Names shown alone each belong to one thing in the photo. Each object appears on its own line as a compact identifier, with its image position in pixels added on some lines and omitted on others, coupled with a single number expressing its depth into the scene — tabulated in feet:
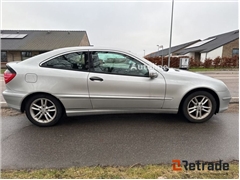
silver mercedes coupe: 10.77
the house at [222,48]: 87.92
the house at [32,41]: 77.53
